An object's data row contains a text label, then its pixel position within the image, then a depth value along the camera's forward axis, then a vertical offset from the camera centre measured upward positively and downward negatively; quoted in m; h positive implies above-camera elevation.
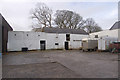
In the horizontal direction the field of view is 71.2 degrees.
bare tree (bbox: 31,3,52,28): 29.67 +8.52
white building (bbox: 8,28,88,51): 17.25 +0.16
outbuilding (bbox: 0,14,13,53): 12.45 +0.94
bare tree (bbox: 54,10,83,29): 30.35 +7.77
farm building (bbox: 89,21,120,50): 14.48 +0.32
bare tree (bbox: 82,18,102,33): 33.88 +5.24
